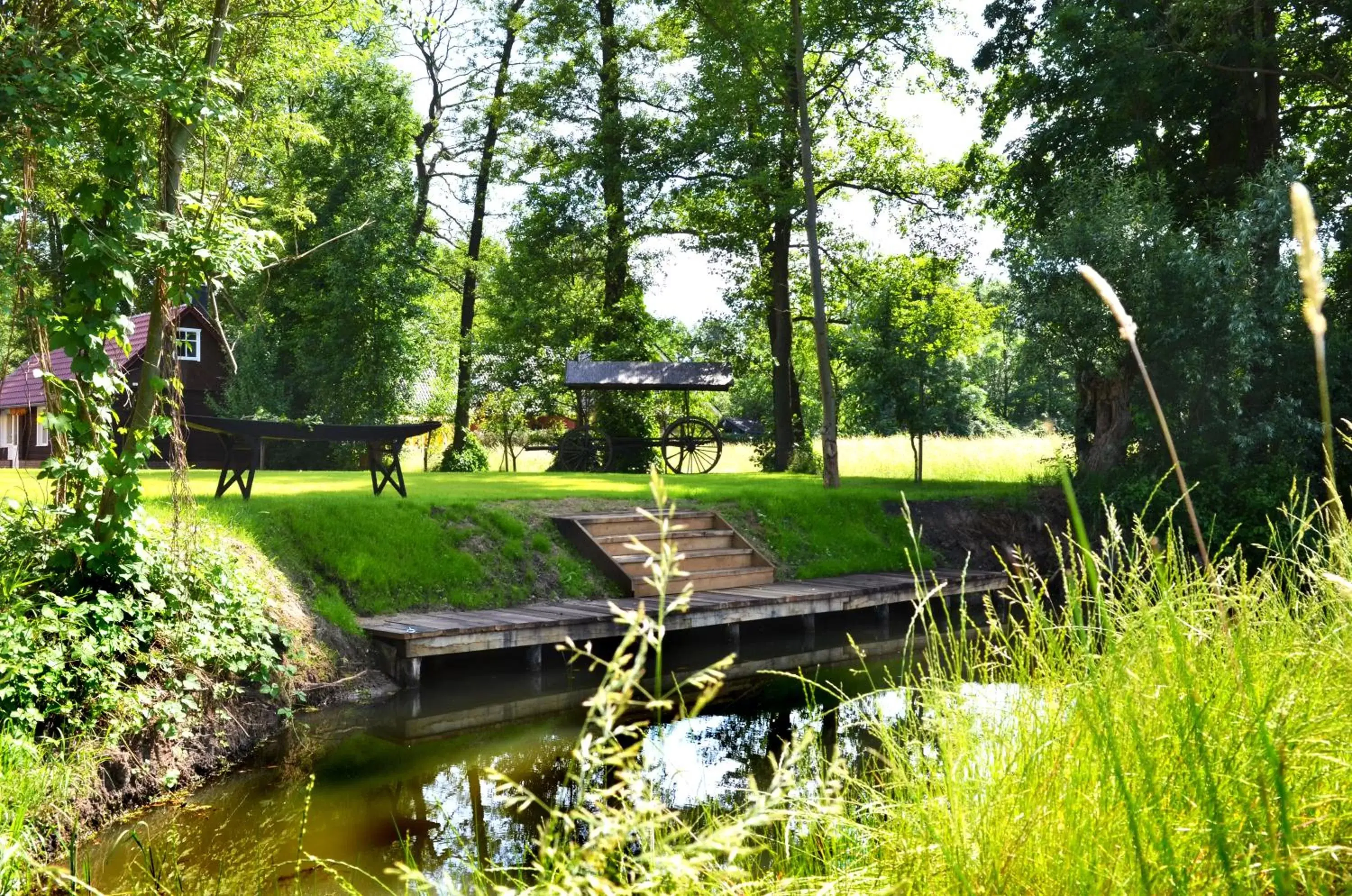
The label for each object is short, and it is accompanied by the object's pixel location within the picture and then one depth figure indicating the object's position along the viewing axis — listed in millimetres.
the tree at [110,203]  5691
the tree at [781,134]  18594
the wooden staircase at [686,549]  11078
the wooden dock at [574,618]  8750
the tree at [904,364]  16047
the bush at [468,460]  22844
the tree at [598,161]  21172
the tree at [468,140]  25031
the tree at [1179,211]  13305
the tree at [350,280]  24578
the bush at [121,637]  5617
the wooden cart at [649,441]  19000
